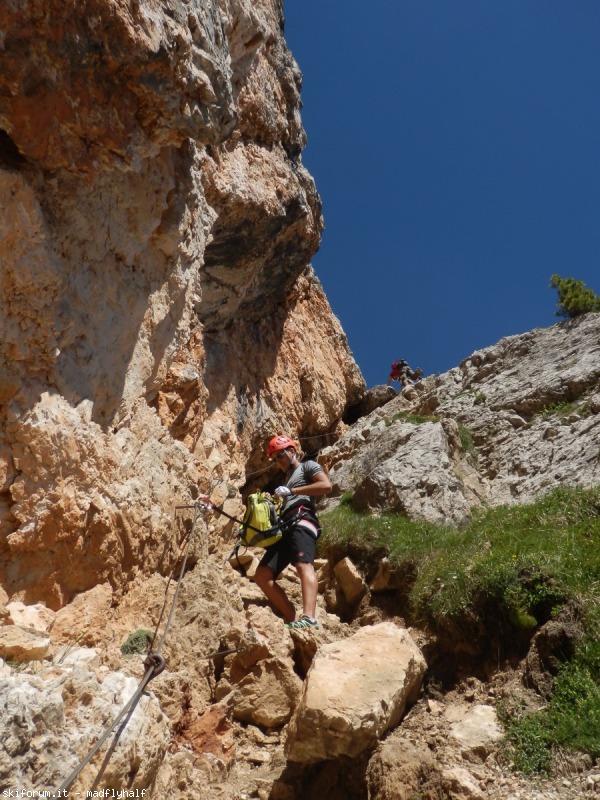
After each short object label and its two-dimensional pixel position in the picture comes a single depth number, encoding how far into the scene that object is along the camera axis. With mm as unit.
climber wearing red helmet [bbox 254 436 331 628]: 7738
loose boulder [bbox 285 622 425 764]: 5352
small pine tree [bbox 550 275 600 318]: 16328
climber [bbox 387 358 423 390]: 22922
